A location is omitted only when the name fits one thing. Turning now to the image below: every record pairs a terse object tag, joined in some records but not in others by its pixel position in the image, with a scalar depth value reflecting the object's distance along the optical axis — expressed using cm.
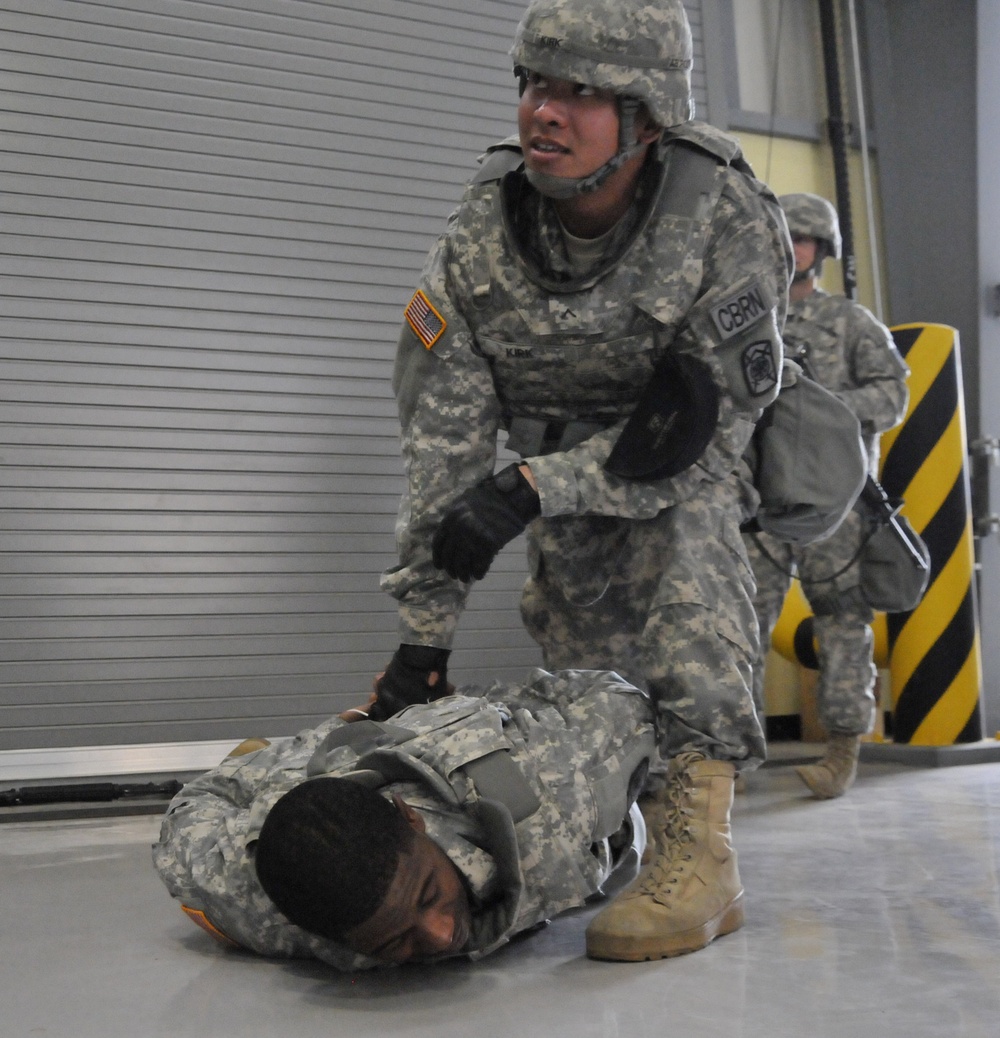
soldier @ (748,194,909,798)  324
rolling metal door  372
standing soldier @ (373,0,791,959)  178
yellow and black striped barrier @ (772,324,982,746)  400
